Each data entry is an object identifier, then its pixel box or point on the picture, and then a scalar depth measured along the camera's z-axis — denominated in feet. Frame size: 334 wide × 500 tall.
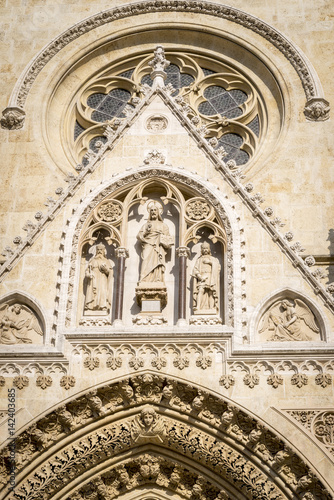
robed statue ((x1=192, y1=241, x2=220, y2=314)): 46.96
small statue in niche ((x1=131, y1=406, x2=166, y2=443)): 44.45
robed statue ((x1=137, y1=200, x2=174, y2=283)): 48.08
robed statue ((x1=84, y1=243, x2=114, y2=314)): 47.50
